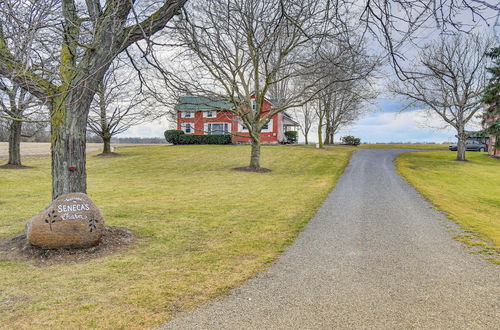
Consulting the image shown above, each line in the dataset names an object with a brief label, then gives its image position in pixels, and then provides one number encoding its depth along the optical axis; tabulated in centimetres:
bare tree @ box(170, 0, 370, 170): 1841
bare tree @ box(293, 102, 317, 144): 4996
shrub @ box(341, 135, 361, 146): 5181
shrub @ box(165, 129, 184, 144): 4484
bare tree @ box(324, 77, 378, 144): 4181
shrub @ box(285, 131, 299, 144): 5016
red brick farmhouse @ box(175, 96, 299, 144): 4434
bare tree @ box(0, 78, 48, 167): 2458
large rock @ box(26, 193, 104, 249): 641
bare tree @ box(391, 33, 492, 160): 3148
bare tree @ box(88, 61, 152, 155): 2636
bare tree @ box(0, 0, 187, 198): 655
